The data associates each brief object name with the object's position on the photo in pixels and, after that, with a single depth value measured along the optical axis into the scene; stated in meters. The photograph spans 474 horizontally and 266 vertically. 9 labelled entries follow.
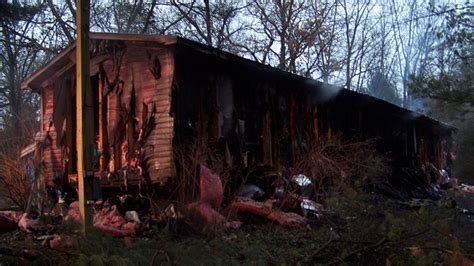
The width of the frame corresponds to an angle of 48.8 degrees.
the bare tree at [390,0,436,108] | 36.47
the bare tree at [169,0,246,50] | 28.06
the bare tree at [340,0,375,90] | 33.69
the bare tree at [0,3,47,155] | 25.16
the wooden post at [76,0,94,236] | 6.41
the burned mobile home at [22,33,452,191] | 9.99
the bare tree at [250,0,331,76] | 29.45
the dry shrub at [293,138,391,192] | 10.95
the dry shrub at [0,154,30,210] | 10.59
